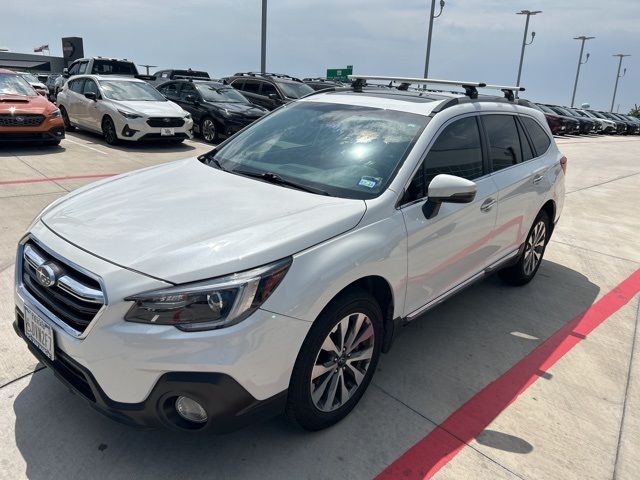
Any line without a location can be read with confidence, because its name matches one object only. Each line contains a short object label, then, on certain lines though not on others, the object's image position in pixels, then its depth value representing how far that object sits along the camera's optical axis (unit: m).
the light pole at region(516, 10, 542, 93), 39.00
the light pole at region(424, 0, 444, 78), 27.12
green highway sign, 34.72
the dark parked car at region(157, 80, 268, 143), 12.45
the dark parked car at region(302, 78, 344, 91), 18.53
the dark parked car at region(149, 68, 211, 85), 19.86
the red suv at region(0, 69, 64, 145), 9.23
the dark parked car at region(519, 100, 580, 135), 24.62
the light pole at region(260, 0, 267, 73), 17.92
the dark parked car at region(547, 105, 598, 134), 28.55
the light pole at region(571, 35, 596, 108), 54.22
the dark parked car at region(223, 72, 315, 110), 15.11
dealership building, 52.56
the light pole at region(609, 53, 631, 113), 66.44
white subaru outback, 2.06
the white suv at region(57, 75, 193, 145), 10.92
